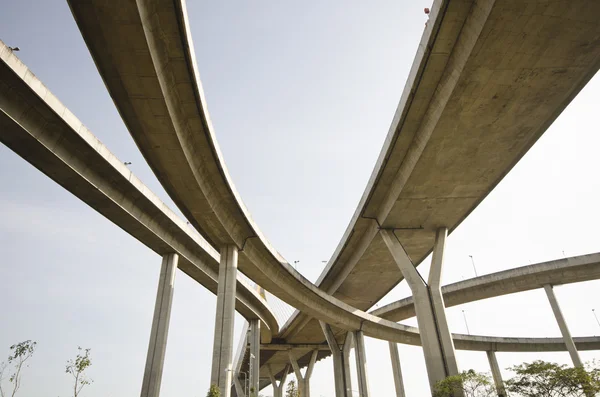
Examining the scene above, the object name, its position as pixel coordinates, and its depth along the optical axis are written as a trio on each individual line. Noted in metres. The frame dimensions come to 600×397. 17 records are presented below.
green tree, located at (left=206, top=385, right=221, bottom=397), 19.97
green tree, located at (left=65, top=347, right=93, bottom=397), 29.53
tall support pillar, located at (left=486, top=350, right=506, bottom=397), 51.82
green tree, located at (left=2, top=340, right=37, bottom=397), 31.89
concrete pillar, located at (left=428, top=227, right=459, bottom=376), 23.97
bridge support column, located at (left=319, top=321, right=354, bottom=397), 44.12
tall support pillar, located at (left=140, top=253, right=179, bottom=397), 22.69
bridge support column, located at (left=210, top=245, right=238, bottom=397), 21.59
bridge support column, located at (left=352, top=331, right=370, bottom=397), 39.19
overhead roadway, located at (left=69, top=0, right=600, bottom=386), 13.23
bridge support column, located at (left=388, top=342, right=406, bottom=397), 49.74
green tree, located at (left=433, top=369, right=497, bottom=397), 20.39
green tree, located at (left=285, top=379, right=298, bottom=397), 48.87
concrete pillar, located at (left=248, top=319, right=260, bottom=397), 44.50
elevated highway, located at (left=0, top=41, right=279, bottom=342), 14.12
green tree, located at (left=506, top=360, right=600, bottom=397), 15.52
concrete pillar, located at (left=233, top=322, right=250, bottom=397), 54.19
